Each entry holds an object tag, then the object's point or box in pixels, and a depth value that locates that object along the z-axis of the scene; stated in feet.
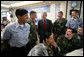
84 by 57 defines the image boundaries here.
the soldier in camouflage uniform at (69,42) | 6.51
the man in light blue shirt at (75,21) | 7.64
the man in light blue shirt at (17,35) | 5.15
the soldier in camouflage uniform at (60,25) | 9.25
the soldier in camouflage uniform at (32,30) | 7.62
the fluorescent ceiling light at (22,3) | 19.49
